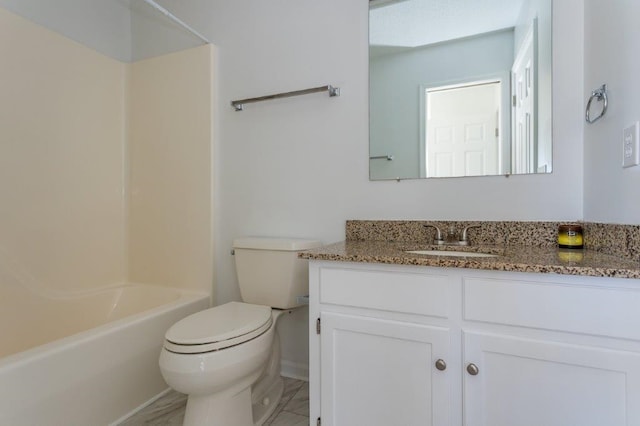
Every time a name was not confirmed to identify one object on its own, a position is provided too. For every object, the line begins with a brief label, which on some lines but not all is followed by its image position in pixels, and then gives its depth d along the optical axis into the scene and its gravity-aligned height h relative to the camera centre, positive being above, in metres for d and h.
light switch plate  0.91 +0.18
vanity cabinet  0.83 -0.40
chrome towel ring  1.10 +0.39
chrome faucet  1.42 -0.12
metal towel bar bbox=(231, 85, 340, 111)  1.68 +0.63
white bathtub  1.16 -0.61
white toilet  1.18 -0.50
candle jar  1.22 -0.10
